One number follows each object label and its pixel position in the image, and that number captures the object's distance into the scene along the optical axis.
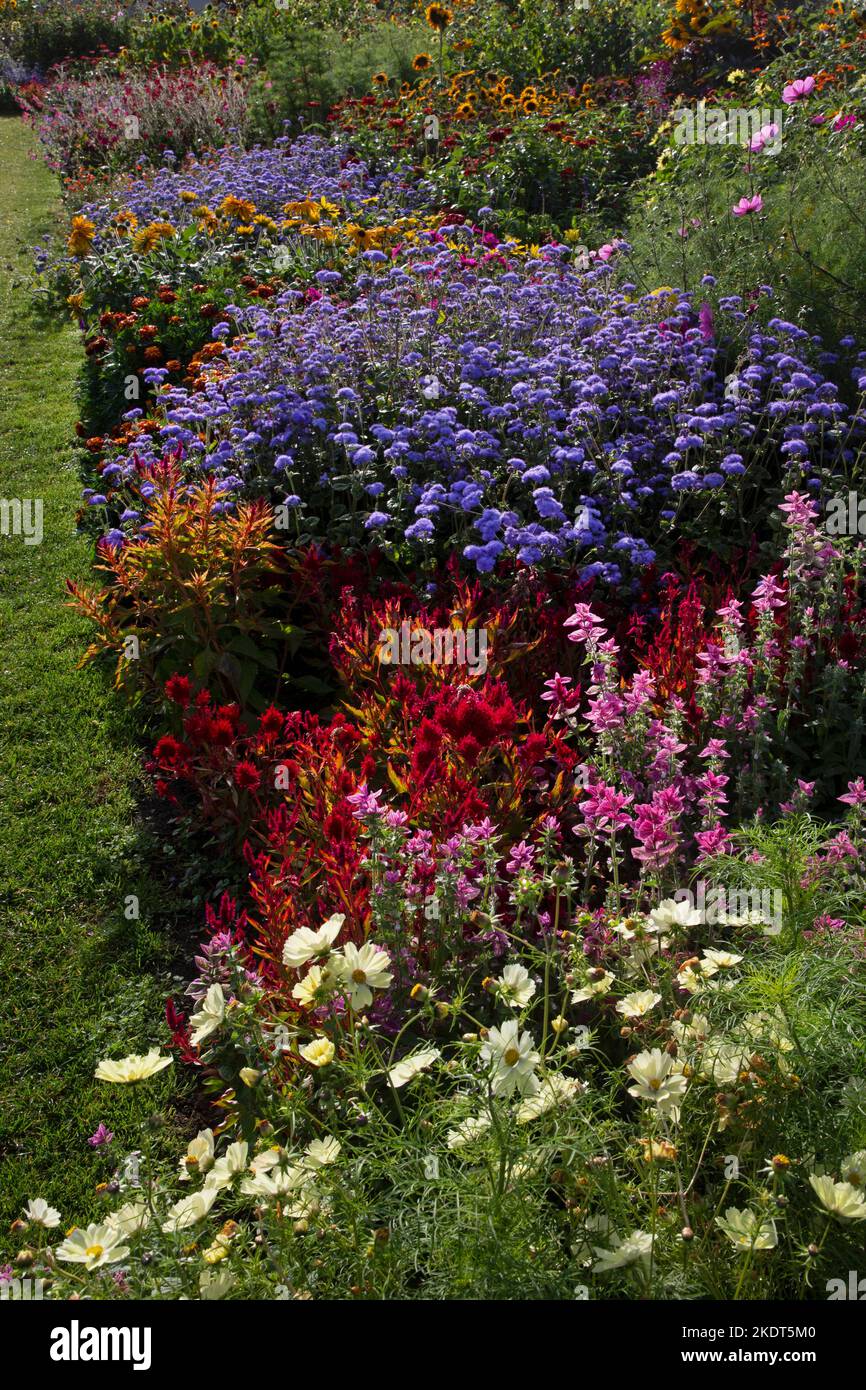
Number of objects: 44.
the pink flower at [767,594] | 3.15
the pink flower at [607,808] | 2.38
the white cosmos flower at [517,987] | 1.83
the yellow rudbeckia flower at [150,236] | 6.47
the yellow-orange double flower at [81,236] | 6.60
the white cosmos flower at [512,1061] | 1.59
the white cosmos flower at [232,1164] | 1.74
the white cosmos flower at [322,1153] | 1.68
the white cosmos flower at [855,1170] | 1.57
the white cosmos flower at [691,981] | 1.96
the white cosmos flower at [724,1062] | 1.83
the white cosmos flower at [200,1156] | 1.74
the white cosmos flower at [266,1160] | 1.68
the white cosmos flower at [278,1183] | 1.60
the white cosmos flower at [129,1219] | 1.61
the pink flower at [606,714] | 2.65
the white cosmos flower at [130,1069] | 1.72
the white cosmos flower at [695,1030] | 1.85
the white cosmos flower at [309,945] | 1.82
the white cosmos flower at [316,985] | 1.76
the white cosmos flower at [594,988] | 1.94
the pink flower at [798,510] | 3.28
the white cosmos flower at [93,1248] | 1.53
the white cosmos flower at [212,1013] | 1.95
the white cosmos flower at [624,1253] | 1.56
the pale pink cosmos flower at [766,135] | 5.77
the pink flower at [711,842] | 2.42
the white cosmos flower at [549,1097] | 1.73
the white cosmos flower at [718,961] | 1.96
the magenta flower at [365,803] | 2.36
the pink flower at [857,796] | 2.47
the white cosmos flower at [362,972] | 1.78
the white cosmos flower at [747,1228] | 1.61
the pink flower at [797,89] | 5.68
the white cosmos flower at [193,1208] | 1.65
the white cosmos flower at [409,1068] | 1.79
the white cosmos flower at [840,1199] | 1.52
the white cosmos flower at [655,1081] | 1.70
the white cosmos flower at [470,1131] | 1.71
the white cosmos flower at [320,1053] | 1.80
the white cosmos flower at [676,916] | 1.92
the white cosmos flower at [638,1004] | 1.86
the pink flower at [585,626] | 2.86
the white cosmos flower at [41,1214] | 1.61
